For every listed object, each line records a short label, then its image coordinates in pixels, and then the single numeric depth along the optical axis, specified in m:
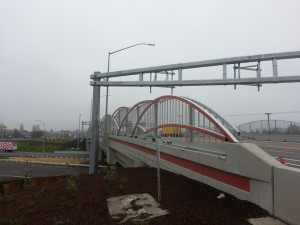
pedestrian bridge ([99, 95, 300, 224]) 5.33
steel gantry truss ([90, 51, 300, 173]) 9.77
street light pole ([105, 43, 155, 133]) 20.74
